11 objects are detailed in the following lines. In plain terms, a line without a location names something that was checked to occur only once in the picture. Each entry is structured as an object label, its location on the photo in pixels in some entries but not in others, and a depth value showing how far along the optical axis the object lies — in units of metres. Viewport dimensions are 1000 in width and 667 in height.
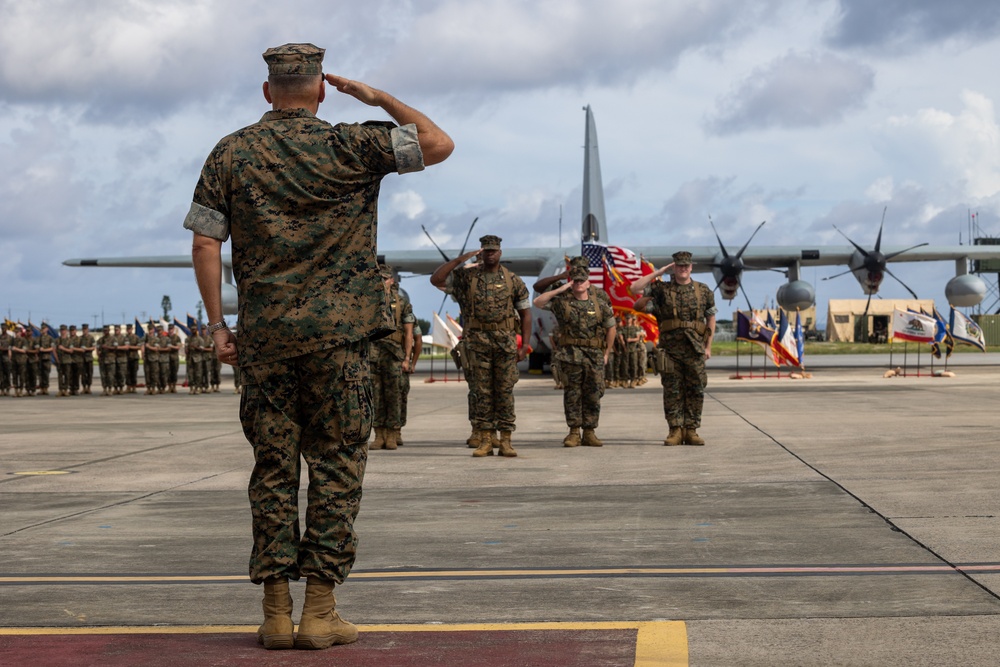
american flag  21.81
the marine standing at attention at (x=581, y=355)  11.77
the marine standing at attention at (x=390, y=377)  11.94
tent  93.31
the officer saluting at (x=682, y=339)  11.73
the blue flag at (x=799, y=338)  30.50
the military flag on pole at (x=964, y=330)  32.09
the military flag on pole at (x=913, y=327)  31.20
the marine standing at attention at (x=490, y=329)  10.94
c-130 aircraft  34.35
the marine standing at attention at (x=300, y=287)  4.09
